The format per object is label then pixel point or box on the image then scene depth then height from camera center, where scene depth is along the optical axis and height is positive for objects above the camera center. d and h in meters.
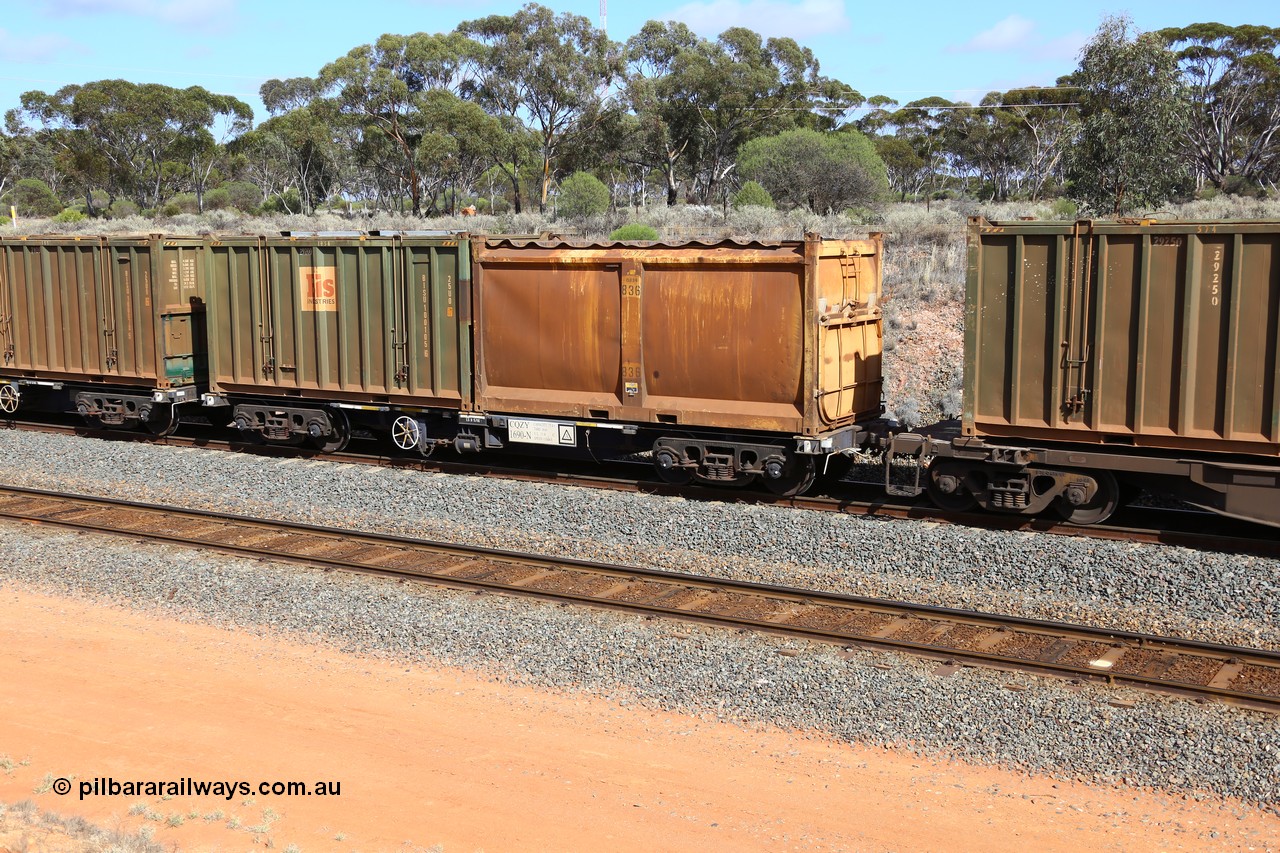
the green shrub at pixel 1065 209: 31.61 +2.49
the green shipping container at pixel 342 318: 16.30 -0.28
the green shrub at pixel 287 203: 67.12 +5.59
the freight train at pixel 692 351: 11.70 -0.65
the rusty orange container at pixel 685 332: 13.80 -0.41
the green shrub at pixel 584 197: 39.97 +3.42
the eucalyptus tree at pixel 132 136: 64.50 +8.98
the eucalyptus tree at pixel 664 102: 54.62 +9.00
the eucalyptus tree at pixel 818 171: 40.72 +4.47
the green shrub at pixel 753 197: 37.62 +3.23
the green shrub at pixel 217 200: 72.06 +5.98
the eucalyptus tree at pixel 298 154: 58.28 +7.93
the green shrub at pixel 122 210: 66.62 +5.28
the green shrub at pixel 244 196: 72.81 +6.40
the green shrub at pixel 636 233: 31.39 +1.75
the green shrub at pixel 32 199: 75.69 +6.42
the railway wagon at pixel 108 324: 18.75 -0.40
